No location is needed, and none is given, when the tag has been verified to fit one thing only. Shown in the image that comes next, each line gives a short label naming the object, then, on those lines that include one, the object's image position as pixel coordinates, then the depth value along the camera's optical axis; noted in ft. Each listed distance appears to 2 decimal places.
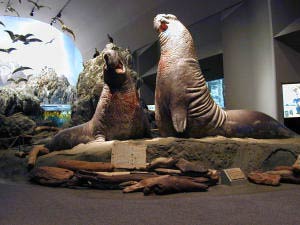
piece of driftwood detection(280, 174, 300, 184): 11.69
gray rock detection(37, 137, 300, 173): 13.40
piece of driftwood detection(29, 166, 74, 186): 12.37
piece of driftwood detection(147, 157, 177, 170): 12.35
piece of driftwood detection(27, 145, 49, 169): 14.98
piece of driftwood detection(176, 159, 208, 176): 11.77
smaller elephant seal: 15.67
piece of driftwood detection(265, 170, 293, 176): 12.01
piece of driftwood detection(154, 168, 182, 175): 11.96
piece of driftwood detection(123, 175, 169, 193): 10.93
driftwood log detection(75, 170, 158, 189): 11.68
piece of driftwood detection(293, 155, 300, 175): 11.87
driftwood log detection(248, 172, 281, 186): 11.44
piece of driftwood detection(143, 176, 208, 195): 10.45
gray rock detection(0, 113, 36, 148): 21.76
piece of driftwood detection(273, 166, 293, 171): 12.40
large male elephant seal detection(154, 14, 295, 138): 15.14
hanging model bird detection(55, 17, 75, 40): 28.91
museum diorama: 11.92
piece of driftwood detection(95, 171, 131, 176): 12.07
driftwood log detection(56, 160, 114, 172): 12.64
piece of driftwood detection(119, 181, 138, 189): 11.70
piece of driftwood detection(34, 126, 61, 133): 25.91
